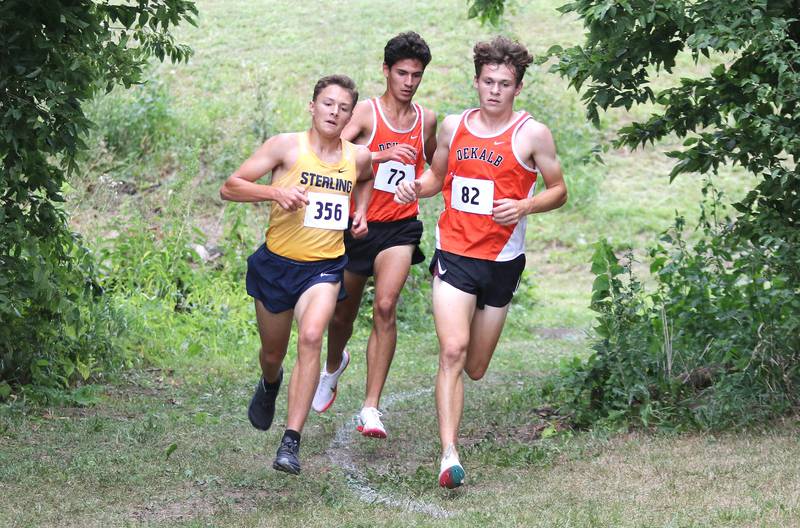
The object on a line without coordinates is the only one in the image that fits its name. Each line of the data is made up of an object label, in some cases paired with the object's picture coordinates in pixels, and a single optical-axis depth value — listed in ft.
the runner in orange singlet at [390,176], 45.70
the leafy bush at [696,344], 44.37
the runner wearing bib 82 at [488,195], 40.47
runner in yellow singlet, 40.42
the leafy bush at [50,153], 43.57
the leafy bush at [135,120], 96.48
